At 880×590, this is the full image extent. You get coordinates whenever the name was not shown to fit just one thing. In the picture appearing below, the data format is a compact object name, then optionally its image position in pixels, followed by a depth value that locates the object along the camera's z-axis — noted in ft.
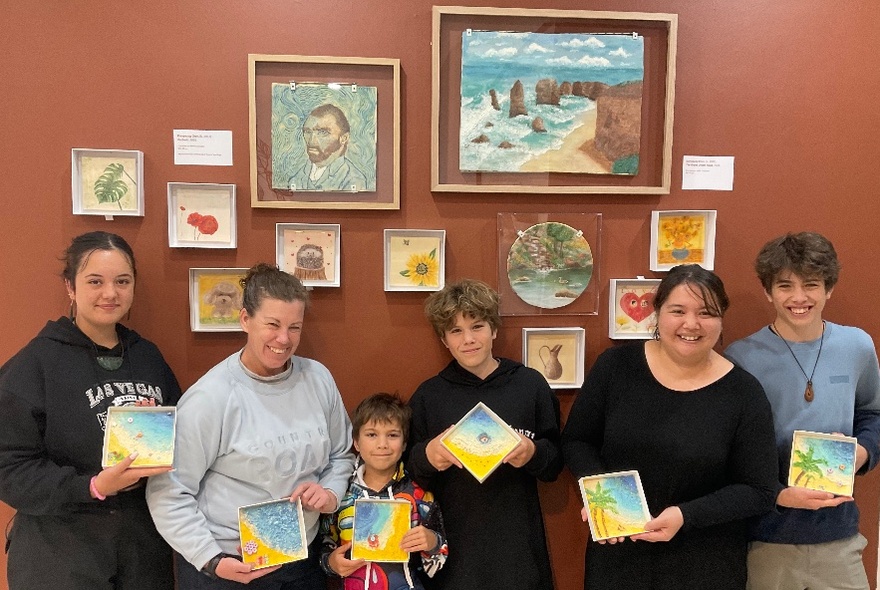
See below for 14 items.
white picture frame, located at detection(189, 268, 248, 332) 7.90
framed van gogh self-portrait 7.84
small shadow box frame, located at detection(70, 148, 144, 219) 7.66
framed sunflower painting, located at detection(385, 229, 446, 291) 8.10
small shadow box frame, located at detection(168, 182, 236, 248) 7.83
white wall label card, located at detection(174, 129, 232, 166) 7.83
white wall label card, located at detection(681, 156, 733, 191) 8.44
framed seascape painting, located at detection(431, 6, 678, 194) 8.00
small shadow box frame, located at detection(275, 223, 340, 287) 7.98
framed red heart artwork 8.38
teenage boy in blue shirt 7.03
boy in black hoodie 7.09
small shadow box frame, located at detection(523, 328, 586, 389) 8.34
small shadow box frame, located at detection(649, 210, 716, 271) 8.38
